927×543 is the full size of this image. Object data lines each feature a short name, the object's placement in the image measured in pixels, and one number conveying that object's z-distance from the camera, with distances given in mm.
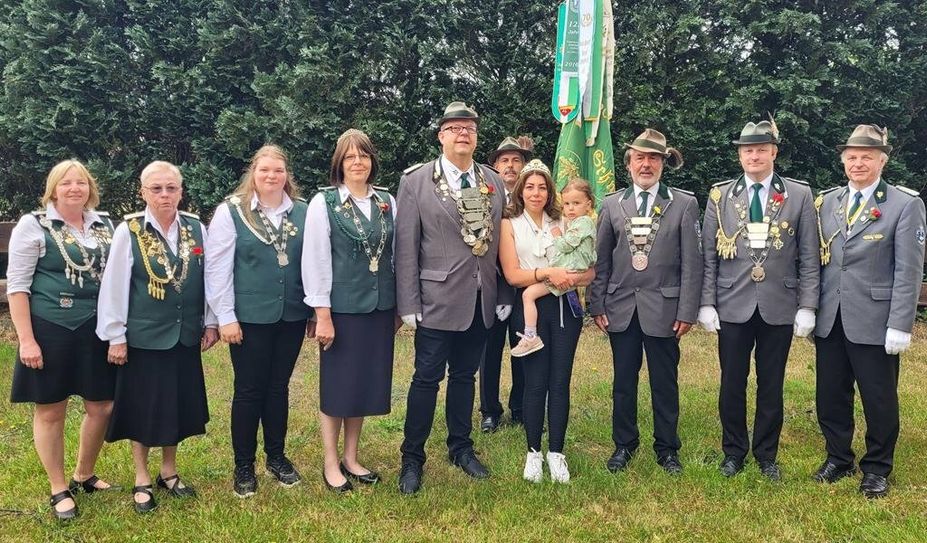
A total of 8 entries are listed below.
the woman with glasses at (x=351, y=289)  3602
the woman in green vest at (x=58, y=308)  3268
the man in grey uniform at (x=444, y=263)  3723
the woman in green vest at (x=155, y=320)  3330
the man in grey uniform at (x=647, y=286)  3943
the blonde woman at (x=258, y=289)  3510
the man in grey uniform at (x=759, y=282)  3844
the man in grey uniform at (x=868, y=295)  3633
